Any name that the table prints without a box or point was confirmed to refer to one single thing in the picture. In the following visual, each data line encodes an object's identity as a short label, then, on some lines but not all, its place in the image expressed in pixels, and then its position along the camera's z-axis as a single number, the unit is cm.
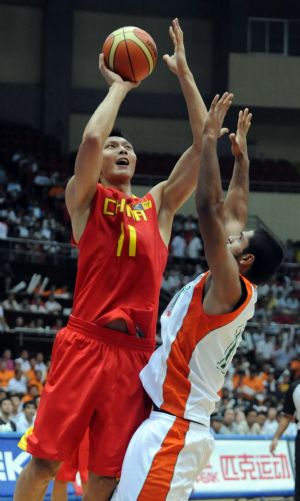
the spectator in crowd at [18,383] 1463
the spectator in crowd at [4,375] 1503
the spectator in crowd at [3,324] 1759
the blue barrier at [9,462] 1019
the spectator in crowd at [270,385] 1761
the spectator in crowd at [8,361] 1595
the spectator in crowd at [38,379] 1487
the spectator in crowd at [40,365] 1576
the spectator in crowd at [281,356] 1923
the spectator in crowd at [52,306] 1848
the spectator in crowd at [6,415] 1202
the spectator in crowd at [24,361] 1575
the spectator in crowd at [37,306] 1839
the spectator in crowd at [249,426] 1420
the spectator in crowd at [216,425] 1387
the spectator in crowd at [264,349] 1925
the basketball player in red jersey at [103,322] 480
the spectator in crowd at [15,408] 1241
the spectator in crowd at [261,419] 1436
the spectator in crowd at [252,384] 1720
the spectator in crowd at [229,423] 1416
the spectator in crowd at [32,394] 1359
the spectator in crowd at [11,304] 1823
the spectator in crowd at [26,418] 1223
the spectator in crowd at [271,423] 1451
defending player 440
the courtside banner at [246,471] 1173
